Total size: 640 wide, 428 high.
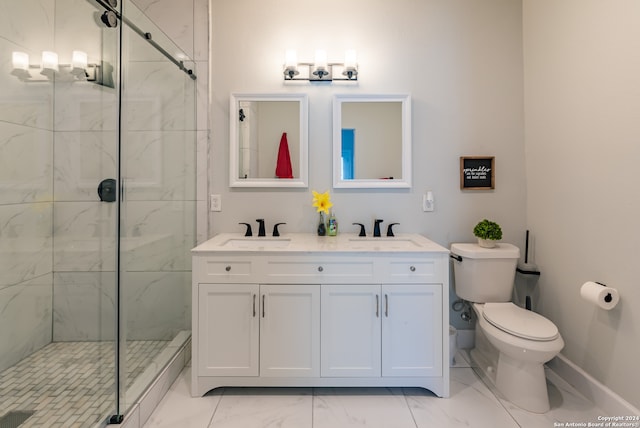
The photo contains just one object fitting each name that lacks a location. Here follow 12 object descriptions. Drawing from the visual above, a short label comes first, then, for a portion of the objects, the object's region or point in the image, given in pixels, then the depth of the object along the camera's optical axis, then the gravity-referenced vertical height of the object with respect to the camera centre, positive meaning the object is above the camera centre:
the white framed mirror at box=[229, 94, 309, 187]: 2.18 +0.53
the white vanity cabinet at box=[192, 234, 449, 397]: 1.71 -0.56
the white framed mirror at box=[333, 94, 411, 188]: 2.18 +0.51
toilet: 1.58 -0.59
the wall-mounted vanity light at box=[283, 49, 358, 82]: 2.12 +1.00
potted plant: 1.97 -0.11
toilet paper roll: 1.53 -0.40
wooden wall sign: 2.21 +0.30
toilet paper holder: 1.55 -0.40
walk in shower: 1.38 +0.02
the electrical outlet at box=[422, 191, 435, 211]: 2.21 +0.09
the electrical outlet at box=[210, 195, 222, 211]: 2.22 +0.08
